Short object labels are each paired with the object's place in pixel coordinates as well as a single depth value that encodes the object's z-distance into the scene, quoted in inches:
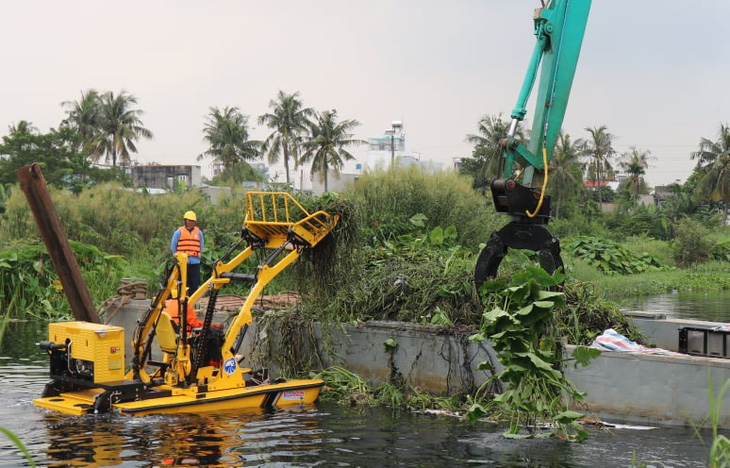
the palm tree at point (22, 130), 2122.7
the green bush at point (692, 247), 1996.8
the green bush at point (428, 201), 1062.4
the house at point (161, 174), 3304.6
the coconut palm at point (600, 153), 3147.1
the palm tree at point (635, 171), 3265.3
